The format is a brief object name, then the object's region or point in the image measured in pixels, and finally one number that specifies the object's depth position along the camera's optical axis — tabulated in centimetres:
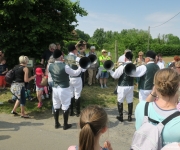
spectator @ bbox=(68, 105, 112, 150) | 191
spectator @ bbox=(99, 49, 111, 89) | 1022
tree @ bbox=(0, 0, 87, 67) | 783
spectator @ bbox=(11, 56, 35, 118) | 582
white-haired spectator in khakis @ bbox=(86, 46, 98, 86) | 1044
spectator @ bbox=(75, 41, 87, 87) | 712
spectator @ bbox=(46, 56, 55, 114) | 710
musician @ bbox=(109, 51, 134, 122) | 573
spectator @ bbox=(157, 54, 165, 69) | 962
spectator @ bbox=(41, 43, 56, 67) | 795
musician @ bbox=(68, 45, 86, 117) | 644
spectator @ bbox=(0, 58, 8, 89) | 840
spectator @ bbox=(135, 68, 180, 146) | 207
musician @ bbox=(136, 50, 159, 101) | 537
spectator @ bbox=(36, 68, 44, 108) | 693
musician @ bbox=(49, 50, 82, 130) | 532
